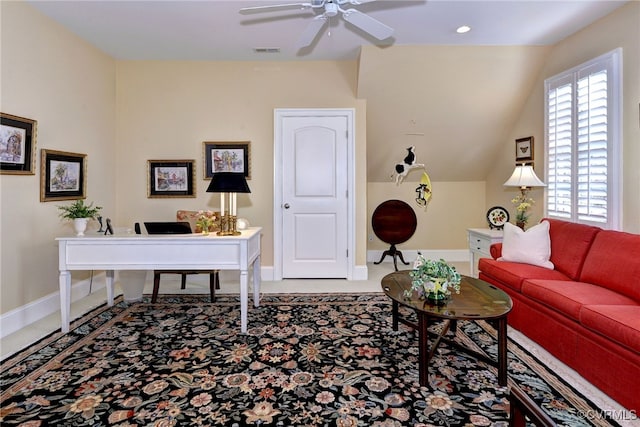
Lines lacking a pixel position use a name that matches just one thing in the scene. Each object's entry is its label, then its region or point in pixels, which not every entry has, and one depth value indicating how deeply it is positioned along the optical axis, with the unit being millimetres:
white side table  3717
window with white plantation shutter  2922
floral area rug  1729
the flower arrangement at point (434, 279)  2080
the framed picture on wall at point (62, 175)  3160
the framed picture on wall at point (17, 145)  2723
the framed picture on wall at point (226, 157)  4301
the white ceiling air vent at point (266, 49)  3850
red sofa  1781
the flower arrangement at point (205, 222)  2924
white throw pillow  2949
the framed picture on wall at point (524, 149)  4076
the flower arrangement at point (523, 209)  3631
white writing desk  2670
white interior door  4301
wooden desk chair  2852
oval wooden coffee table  1896
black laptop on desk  2844
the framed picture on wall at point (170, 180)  4316
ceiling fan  2051
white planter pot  2904
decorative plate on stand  4125
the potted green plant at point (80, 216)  2912
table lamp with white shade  3613
